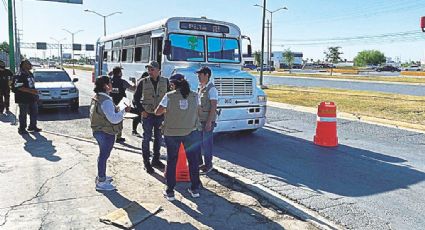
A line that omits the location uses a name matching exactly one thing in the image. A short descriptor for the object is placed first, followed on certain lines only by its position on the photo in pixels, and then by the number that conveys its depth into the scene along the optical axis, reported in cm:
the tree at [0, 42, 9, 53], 9725
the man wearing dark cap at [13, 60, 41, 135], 961
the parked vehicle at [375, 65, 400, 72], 8456
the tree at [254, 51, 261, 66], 10561
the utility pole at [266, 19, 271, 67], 5406
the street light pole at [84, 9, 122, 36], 5284
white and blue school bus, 906
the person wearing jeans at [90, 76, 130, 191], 545
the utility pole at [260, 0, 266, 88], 2679
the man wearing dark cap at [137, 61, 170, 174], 650
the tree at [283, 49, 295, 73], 9668
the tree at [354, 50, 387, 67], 13788
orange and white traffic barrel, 898
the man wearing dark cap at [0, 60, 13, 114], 1328
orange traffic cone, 620
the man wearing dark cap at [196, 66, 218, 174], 620
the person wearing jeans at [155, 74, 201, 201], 513
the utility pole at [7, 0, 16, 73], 2312
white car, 1366
